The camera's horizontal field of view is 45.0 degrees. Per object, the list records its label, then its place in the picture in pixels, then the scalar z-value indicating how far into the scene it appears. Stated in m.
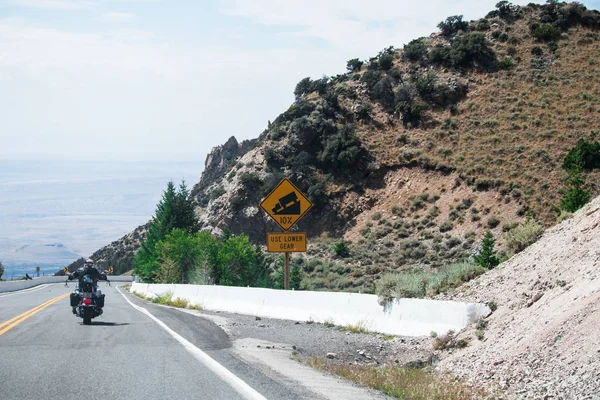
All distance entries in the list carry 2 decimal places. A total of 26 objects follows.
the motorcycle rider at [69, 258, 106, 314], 18.83
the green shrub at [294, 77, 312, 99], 90.50
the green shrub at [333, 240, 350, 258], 61.56
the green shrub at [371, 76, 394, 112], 78.00
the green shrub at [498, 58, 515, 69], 76.50
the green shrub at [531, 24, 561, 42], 80.06
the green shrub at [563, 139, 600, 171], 56.37
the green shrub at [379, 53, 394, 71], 83.94
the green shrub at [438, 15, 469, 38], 87.00
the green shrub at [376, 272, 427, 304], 15.60
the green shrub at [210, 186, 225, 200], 81.75
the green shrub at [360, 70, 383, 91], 81.38
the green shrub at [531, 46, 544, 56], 78.00
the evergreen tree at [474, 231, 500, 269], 23.15
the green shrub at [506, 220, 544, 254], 16.61
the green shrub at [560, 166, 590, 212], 35.34
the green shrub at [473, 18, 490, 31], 84.94
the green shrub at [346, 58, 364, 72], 89.86
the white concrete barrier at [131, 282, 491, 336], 13.46
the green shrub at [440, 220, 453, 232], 57.50
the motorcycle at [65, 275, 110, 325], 17.64
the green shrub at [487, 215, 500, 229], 54.66
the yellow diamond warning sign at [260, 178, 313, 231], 22.61
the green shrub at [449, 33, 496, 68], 78.19
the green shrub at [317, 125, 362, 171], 71.12
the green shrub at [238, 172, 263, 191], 76.44
